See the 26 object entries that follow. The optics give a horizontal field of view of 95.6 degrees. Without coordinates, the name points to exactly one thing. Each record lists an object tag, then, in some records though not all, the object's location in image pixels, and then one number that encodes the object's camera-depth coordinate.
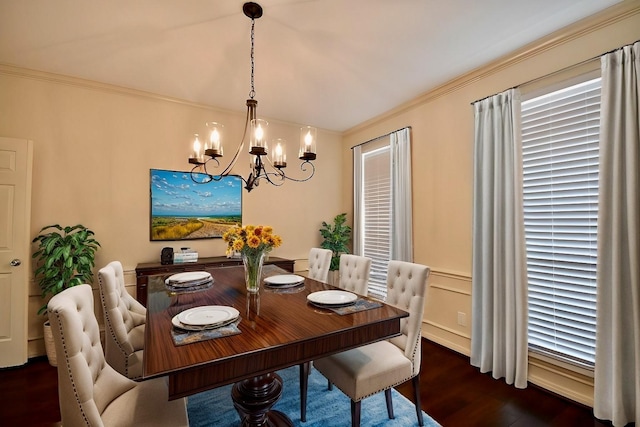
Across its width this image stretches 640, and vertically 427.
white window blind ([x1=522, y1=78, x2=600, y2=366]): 2.14
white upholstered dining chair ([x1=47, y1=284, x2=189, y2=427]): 1.10
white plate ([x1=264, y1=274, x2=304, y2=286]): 2.21
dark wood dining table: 1.06
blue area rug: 1.97
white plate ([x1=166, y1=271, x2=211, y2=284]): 2.20
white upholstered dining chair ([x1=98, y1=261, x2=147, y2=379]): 1.80
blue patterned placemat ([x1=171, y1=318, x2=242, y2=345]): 1.21
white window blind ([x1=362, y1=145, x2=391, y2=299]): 4.07
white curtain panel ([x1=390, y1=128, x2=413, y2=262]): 3.58
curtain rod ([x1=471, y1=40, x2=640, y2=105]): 2.01
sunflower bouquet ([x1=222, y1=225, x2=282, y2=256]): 1.79
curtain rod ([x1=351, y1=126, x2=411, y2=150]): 3.80
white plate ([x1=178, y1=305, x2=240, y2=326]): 1.35
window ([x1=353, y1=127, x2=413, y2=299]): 3.63
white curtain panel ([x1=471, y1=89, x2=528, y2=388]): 2.42
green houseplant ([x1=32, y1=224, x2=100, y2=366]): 2.72
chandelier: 1.99
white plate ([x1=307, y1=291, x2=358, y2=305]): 1.69
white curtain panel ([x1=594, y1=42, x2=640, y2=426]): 1.87
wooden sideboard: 3.09
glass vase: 1.87
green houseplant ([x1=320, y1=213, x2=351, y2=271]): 4.41
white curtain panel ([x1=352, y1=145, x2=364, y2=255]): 4.54
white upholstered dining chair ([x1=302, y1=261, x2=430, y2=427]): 1.65
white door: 2.69
